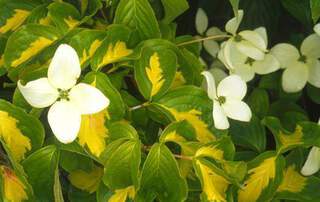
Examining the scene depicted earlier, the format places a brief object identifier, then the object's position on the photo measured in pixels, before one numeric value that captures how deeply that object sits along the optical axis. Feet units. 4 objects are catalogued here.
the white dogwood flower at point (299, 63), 2.81
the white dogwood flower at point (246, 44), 2.73
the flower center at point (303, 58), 2.84
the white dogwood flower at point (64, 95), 2.19
